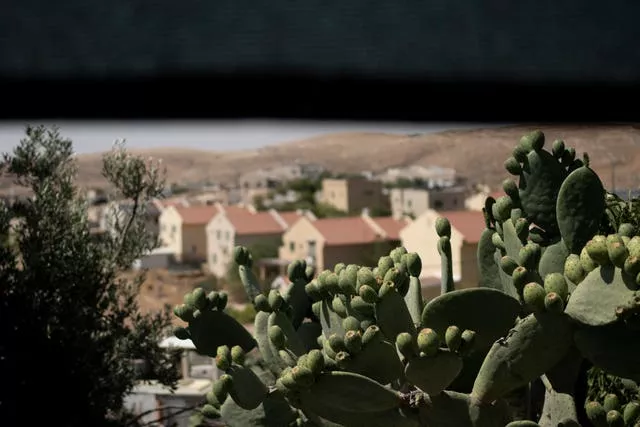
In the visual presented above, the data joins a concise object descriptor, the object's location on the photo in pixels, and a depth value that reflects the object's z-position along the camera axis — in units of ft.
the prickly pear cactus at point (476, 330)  6.41
